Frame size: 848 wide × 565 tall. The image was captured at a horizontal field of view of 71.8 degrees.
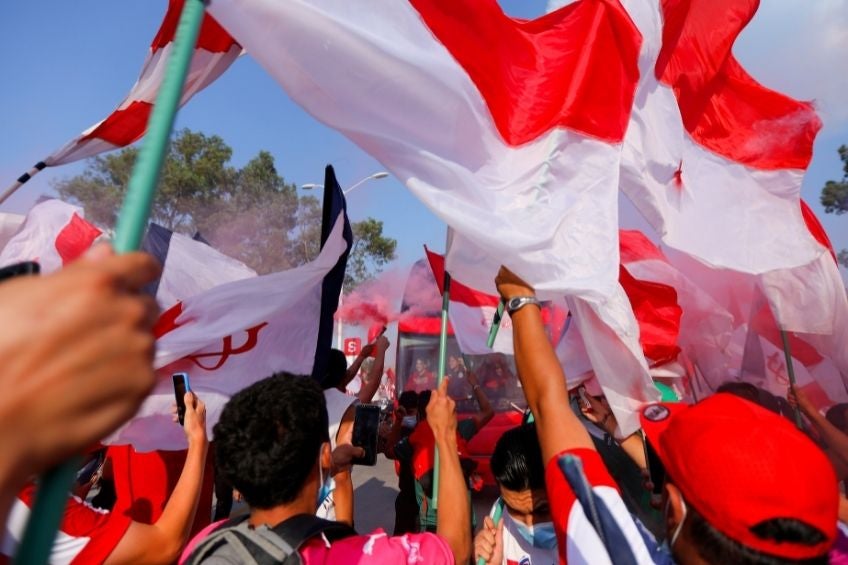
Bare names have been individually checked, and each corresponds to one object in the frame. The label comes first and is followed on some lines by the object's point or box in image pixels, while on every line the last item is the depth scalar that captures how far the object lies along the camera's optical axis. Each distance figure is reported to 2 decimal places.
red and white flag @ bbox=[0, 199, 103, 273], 3.53
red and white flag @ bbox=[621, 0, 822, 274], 2.80
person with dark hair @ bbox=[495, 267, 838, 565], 1.07
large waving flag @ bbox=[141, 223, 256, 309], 3.65
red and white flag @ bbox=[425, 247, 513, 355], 4.51
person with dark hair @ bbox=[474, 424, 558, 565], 2.17
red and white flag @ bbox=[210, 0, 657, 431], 2.03
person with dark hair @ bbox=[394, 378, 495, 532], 3.61
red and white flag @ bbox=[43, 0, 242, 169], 2.66
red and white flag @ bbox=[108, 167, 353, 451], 2.93
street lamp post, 13.70
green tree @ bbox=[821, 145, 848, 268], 20.17
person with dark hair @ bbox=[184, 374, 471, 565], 1.48
